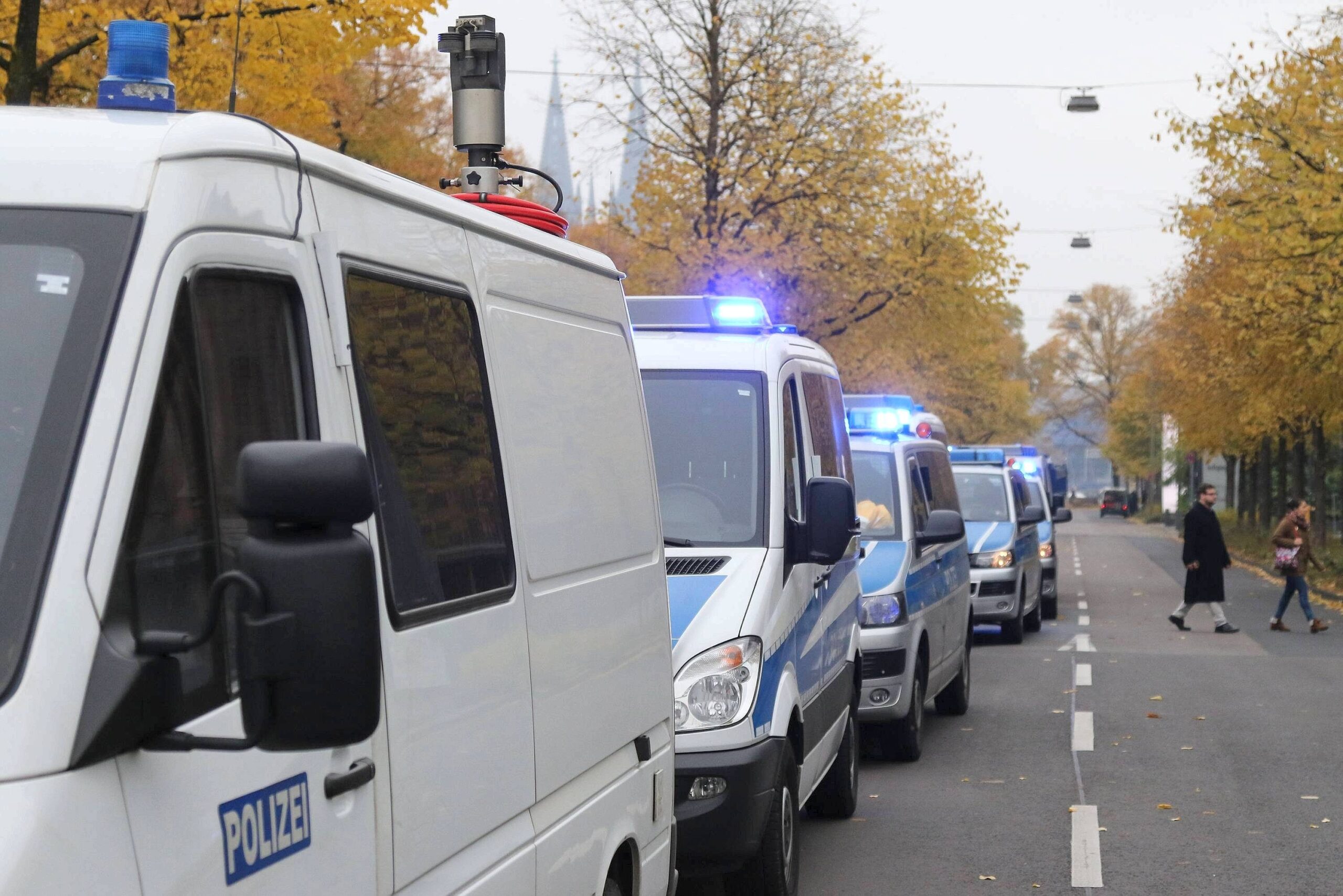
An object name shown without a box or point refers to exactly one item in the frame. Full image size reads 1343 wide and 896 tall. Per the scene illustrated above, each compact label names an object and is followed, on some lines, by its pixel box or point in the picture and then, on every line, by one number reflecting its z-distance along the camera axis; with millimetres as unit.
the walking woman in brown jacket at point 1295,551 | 20516
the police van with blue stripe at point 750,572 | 5941
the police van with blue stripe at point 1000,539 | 17953
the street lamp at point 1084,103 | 33000
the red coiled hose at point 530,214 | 4949
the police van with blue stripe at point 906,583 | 9875
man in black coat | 19984
